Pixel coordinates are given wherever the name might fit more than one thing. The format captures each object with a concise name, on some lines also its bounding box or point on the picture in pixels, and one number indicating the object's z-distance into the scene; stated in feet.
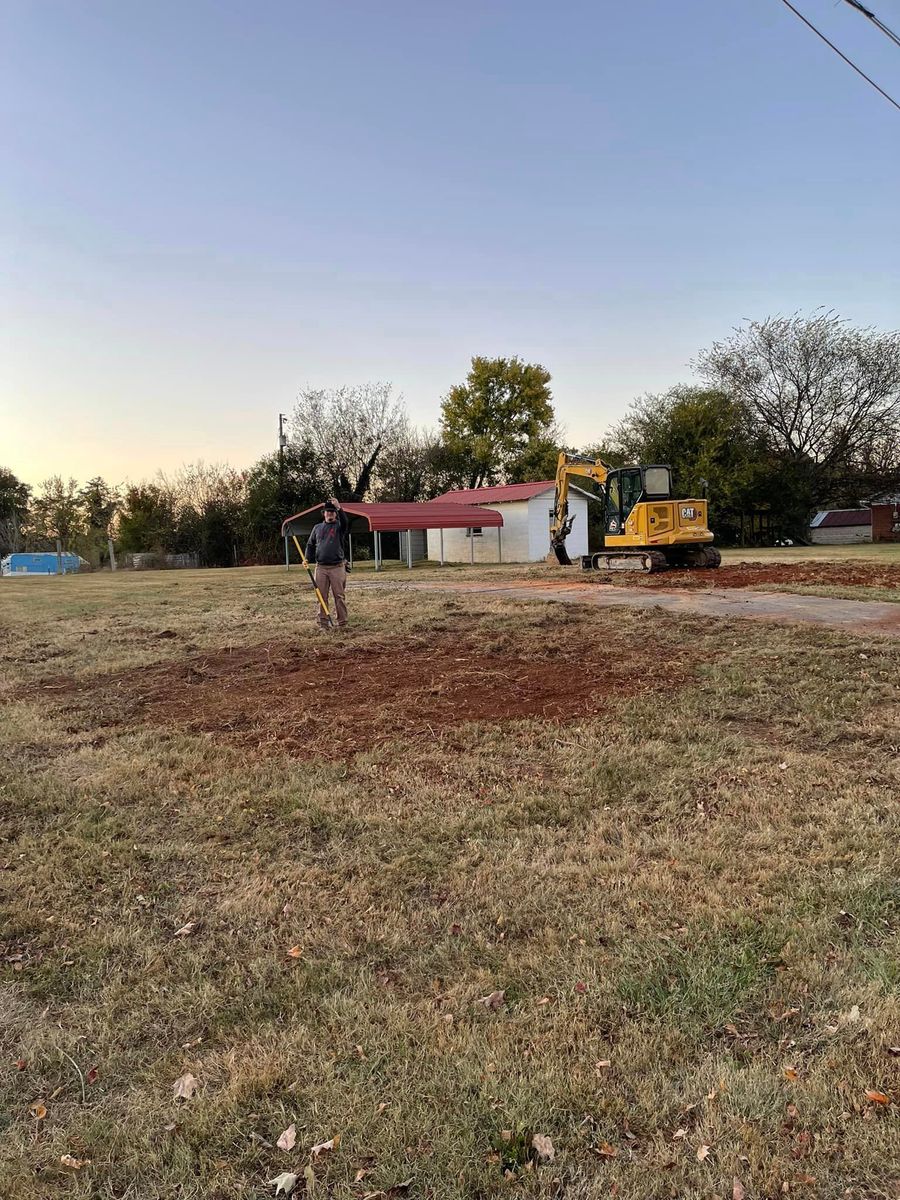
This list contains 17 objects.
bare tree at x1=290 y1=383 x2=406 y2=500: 156.97
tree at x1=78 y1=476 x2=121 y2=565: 177.68
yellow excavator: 60.34
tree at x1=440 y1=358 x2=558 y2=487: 152.05
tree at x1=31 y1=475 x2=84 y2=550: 174.29
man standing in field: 32.96
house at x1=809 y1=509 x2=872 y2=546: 178.91
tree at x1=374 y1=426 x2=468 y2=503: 156.25
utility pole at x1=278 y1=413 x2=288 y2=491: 146.72
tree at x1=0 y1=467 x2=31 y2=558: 168.66
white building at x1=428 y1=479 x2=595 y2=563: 106.93
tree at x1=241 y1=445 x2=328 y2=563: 144.56
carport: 97.30
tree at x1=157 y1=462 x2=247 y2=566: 152.66
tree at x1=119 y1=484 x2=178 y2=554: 155.84
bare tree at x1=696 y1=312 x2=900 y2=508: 134.92
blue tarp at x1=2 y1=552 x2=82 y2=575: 139.74
